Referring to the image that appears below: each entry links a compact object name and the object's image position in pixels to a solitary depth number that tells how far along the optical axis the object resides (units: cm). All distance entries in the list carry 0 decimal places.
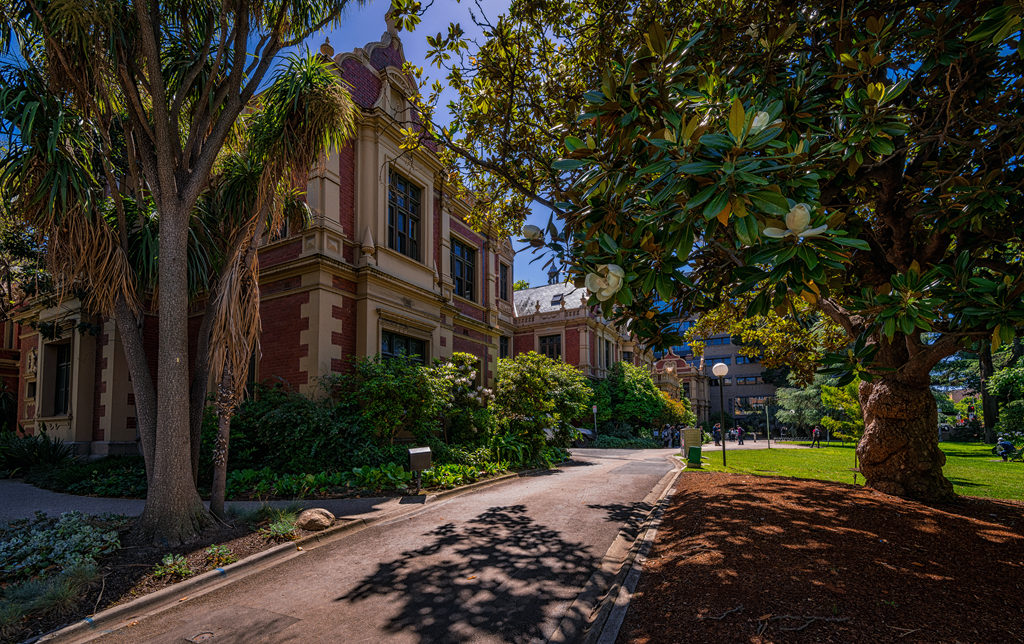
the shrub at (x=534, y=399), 1625
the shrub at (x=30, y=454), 1345
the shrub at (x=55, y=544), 508
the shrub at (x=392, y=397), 1173
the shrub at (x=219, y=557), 549
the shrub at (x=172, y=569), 511
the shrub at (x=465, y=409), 1426
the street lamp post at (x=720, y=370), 1783
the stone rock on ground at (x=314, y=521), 682
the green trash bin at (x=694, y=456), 1464
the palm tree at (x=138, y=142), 579
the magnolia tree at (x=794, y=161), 273
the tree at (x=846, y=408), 2244
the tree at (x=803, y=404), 4234
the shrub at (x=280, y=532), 634
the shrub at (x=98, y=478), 1020
